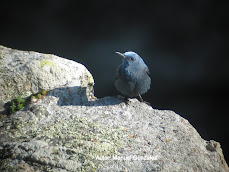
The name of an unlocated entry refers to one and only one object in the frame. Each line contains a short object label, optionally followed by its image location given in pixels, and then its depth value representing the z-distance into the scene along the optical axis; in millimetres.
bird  10891
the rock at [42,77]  9477
